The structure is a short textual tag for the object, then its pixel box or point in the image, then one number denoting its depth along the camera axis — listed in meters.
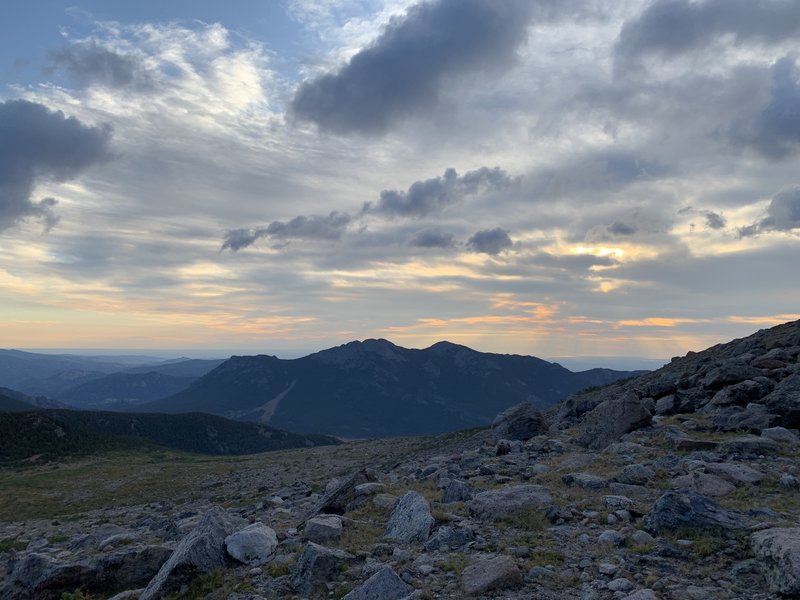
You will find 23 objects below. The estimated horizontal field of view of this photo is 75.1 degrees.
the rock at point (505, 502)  13.91
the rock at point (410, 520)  13.17
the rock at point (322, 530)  13.71
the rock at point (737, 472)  15.17
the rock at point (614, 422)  24.19
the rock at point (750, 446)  18.25
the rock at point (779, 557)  8.62
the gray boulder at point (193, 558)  12.18
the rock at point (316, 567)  10.88
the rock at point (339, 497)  17.14
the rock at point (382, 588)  9.88
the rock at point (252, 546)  13.06
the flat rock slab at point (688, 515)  11.48
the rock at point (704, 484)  14.53
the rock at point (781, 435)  19.20
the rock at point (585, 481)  16.02
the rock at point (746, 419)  21.67
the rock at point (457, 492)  16.05
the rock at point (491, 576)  9.84
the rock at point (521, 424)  30.72
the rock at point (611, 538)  11.52
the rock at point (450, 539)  12.16
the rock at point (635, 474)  16.11
